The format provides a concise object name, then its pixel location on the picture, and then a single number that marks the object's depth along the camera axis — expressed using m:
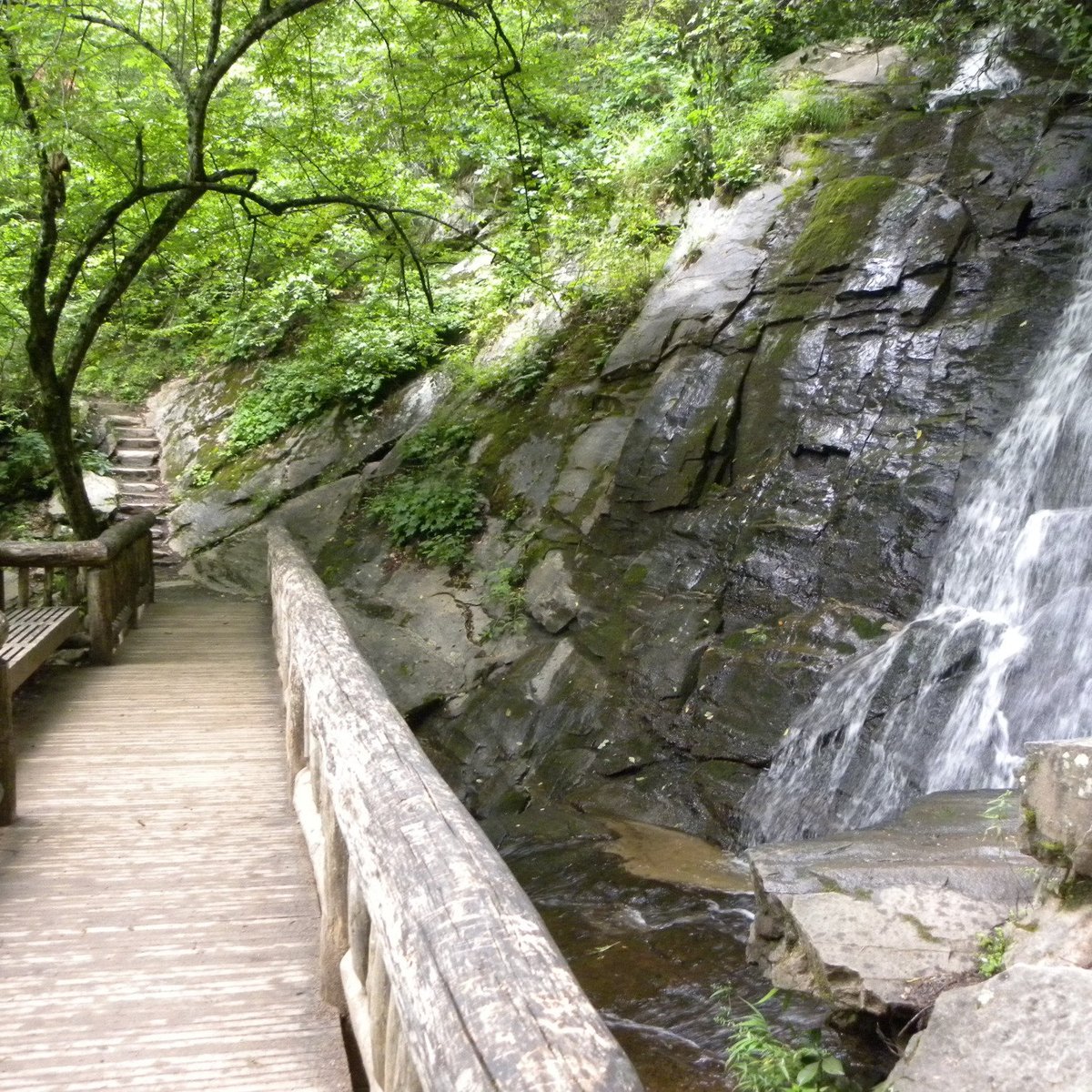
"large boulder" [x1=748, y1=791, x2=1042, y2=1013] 3.89
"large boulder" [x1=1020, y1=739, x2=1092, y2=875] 3.34
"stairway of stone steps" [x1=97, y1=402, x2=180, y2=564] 14.27
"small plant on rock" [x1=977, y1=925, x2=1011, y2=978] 3.69
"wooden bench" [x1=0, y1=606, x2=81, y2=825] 4.21
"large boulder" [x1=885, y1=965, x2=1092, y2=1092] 2.71
